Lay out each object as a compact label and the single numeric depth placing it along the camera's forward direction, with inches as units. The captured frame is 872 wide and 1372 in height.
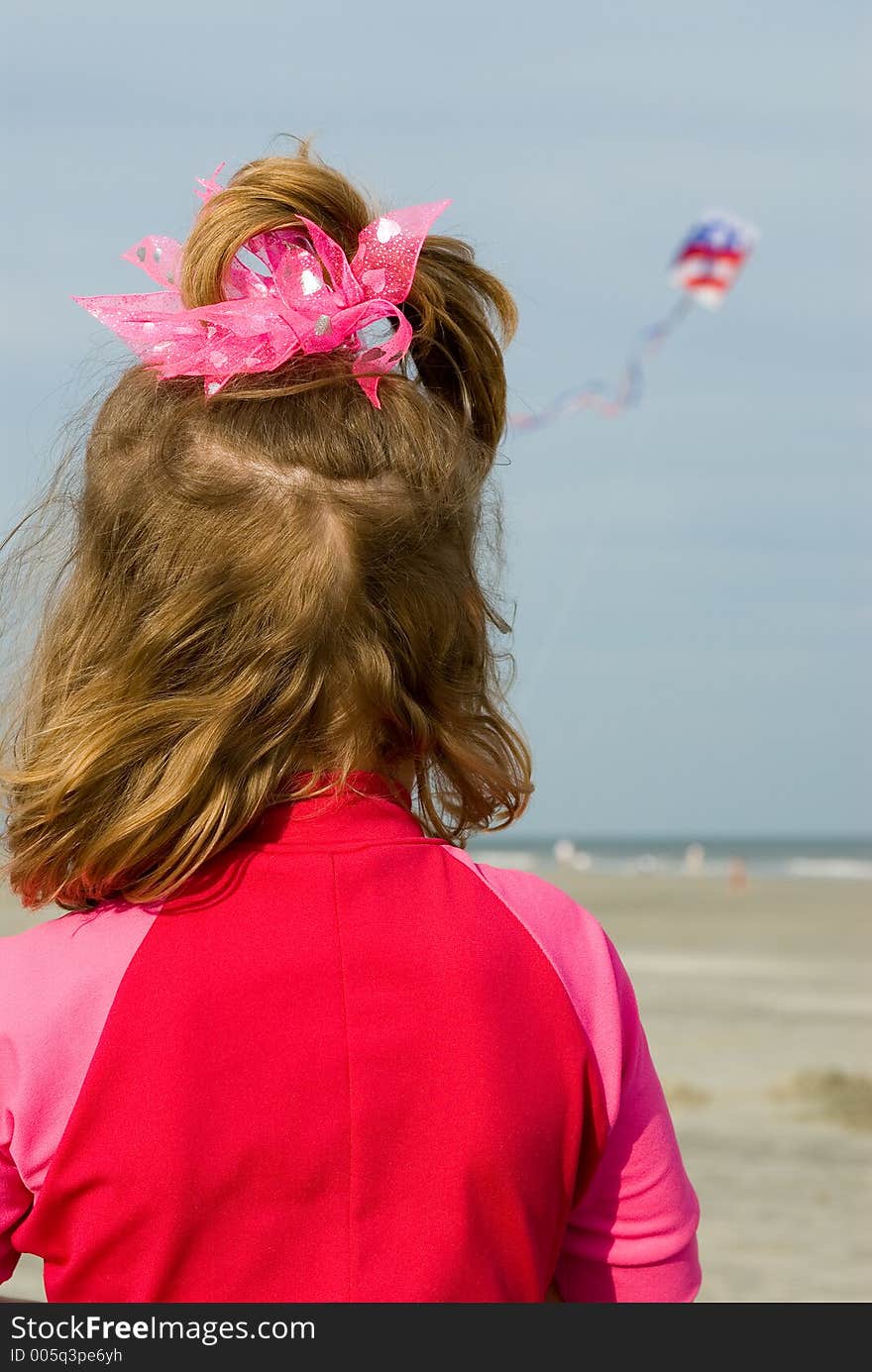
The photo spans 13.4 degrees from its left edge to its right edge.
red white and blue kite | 540.1
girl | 65.1
